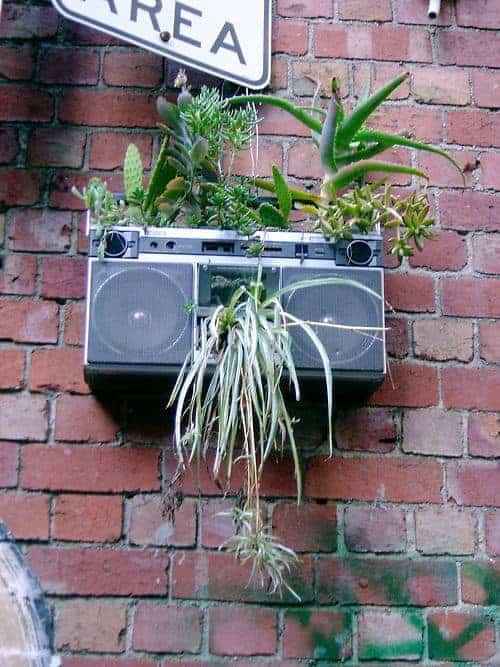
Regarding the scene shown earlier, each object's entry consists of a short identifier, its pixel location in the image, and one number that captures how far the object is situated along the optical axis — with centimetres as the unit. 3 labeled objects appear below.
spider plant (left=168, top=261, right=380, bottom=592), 187
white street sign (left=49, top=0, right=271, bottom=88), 222
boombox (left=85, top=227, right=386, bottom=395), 198
